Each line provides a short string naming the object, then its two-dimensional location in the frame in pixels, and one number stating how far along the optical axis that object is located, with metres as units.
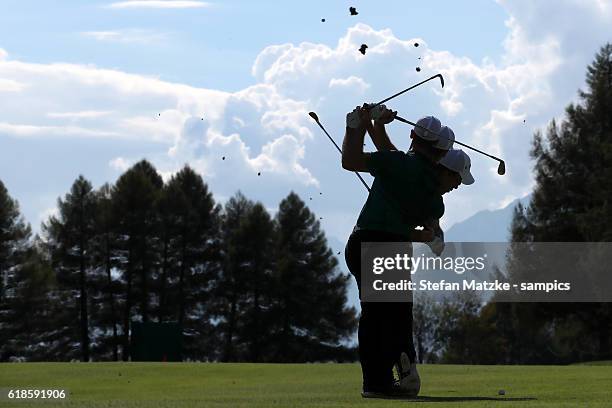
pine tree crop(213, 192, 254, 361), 87.00
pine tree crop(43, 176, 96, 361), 84.50
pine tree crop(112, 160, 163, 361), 84.50
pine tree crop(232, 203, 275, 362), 87.00
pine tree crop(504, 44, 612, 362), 62.84
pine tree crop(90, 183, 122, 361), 84.44
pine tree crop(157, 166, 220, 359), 85.56
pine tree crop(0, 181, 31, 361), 80.75
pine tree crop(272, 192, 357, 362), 87.94
